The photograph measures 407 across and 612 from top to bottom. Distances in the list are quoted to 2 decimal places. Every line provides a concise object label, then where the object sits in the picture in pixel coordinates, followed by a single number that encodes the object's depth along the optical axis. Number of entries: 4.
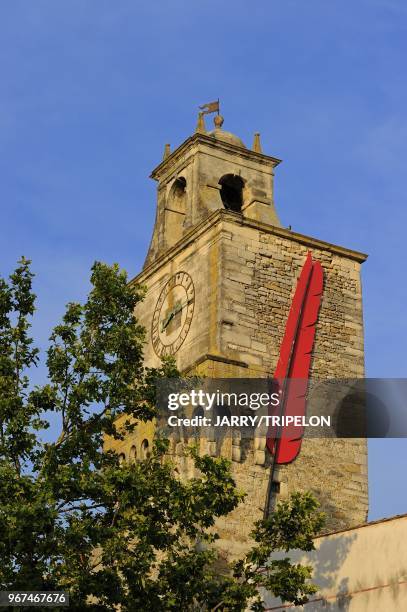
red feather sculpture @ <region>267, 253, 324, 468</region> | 26.76
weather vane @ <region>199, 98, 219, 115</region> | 32.59
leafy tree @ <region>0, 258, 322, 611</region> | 17.06
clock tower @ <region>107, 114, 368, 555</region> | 26.70
